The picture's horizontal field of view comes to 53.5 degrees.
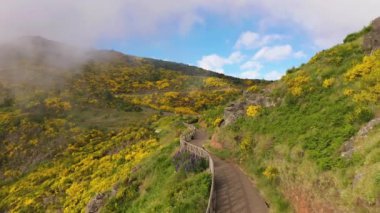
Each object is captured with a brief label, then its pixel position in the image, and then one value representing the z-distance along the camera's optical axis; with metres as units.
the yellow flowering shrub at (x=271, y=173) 23.24
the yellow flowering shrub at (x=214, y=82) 146.25
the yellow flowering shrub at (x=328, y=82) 29.28
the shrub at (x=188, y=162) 30.39
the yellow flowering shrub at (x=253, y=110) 35.09
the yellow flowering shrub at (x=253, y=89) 48.53
